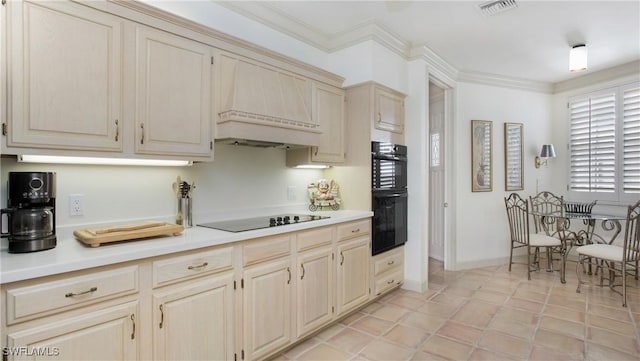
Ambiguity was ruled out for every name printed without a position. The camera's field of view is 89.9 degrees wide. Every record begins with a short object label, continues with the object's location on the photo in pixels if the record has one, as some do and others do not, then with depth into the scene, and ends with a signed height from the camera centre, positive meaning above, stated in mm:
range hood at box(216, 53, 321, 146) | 2234 +587
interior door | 4727 +133
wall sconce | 4755 +426
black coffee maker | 1495 -158
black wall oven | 3174 -164
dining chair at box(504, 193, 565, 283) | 4152 -750
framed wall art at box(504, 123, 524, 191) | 4781 +357
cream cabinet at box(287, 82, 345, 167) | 2986 +487
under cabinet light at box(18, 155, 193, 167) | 1683 +107
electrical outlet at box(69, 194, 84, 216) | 1881 -159
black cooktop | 2228 -334
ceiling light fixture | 3418 +1315
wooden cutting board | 1623 -293
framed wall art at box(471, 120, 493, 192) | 4586 +355
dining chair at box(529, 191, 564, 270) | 4703 -423
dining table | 4004 -667
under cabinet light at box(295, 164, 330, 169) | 3066 +135
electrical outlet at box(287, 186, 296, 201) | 3189 -138
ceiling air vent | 2768 +1540
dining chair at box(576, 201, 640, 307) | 3279 -781
